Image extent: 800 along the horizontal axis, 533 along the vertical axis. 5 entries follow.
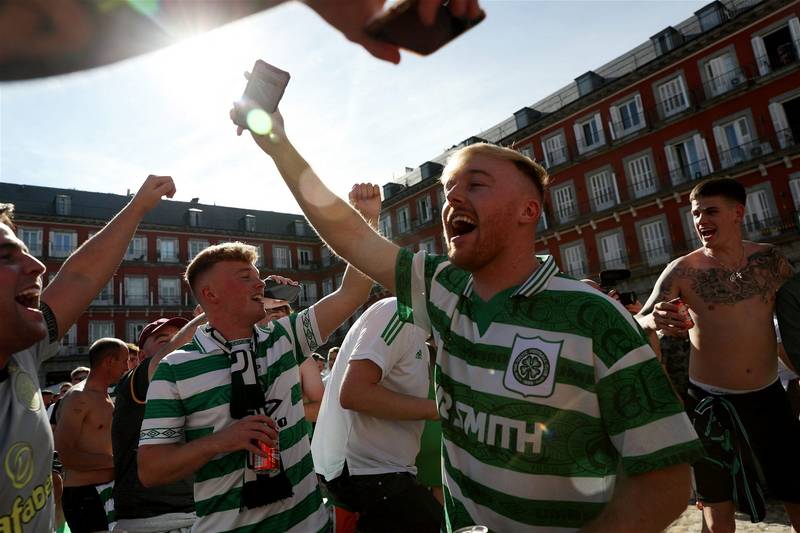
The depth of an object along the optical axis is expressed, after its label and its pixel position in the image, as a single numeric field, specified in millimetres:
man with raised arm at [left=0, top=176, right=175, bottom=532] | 1669
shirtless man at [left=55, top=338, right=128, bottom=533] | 4086
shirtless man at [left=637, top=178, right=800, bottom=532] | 3557
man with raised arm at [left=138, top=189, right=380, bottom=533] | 2174
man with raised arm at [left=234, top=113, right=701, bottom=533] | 1370
